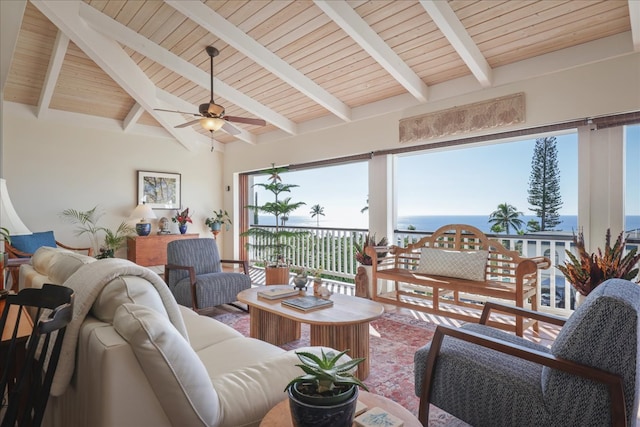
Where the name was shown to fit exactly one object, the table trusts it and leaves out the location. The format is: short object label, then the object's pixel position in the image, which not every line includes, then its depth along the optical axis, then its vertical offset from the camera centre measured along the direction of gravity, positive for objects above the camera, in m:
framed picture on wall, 6.09 +0.47
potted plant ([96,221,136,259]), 5.59 -0.36
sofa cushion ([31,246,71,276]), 1.94 -0.26
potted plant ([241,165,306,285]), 4.89 +0.11
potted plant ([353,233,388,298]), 4.30 -0.74
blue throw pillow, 4.48 -0.36
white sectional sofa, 1.03 -0.49
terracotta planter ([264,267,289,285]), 4.52 -0.78
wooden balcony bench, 3.08 -0.58
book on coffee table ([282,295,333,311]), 2.51 -0.66
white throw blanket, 1.18 -0.30
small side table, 1.03 -0.63
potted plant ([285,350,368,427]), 0.88 -0.48
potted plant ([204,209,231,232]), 6.79 -0.10
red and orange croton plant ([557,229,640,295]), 2.58 -0.39
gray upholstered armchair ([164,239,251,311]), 3.53 -0.66
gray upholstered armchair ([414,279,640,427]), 1.23 -0.66
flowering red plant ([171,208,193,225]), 6.27 -0.05
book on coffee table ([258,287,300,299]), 2.84 -0.66
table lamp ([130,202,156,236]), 5.68 -0.02
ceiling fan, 3.52 +1.03
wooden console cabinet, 5.64 -0.56
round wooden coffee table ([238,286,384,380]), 2.29 -0.69
